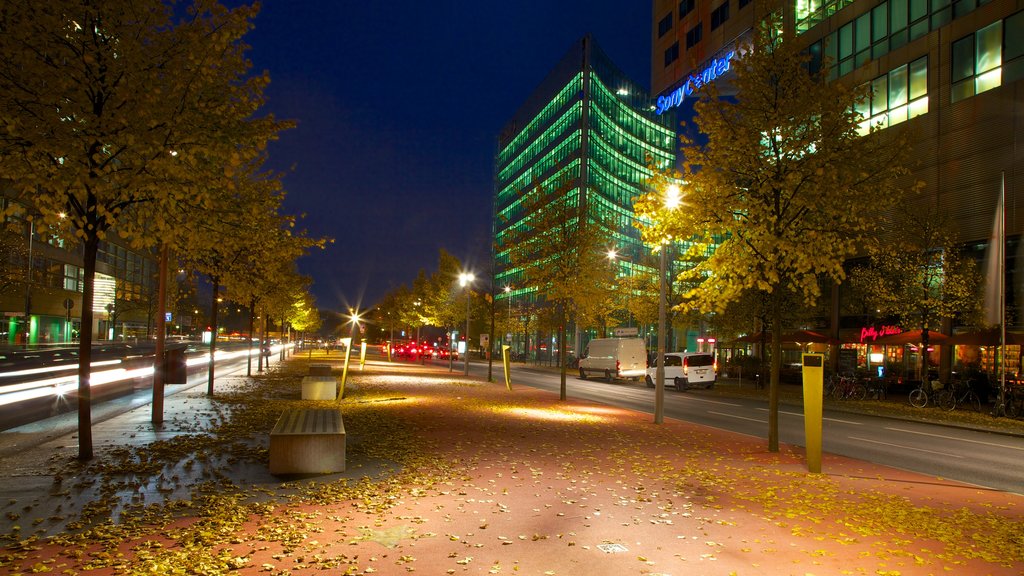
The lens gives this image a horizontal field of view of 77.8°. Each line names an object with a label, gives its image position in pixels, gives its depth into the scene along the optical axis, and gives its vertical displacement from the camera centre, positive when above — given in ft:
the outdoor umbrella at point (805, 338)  106.01 -2.30
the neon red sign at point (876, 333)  108.37 -1.09
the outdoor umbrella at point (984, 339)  78.28 -1.31
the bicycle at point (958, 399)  75.71 -8.55
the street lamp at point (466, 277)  135.91 +8.84
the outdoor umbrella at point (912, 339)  87.92 -1.70
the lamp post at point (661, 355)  50.90 -2.81
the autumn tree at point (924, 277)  81.56 +6.67
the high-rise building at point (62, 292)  174.70 +6.58
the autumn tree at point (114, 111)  23.36 +7.96
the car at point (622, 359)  124.77 -7.56
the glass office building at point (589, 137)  228.43 +74.51
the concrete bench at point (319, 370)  79.00 -7.01
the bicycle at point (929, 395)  78.22 -8.36
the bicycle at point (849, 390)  91.71 -9.25
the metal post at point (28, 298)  165.13 +3.05
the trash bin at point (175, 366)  49.88 -4.30
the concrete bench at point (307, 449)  27.22 -5.86
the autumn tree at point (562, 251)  72.18 +8.07
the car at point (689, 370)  107.86 -8.10
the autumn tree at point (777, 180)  36.14 +8.38
